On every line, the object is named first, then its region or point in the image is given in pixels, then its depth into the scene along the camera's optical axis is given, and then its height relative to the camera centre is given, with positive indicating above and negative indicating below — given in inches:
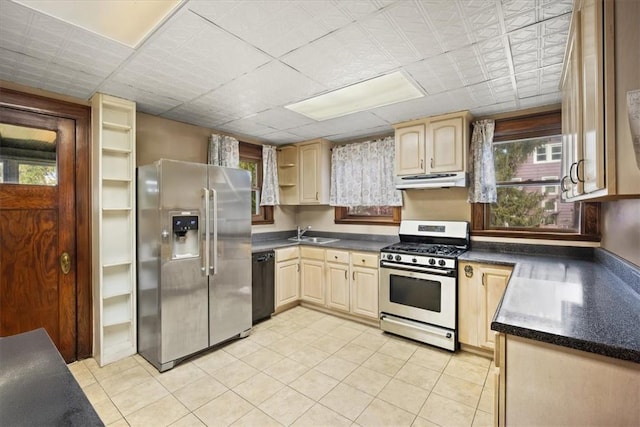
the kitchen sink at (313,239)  169.0 -15.9
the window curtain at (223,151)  138.8 +30.7
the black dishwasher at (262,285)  135.6 -34.4
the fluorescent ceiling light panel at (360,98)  101.5 +45.3
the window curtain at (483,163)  119.8 +20.6
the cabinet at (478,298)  102.7 -31.5
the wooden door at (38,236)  90.7 -7.2
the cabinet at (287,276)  147.6 -33.2
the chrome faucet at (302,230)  184.9 -10.8
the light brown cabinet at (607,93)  37.7 +17.2
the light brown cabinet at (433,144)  119.1 +29.6
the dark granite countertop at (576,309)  41.4 -17.9
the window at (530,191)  109.7 +8.9
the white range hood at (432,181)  119.6 +14.0
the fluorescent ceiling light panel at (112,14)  58.0 +42.4
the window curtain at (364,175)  149.3 +21.0
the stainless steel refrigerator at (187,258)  99.0 -16.2
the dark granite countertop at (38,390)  28.1 -19.8
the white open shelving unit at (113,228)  100.9 -5.1
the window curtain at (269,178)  167.0 +20.9
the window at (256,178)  165.6 +20.9
